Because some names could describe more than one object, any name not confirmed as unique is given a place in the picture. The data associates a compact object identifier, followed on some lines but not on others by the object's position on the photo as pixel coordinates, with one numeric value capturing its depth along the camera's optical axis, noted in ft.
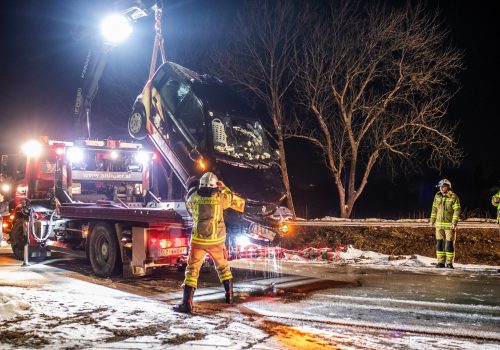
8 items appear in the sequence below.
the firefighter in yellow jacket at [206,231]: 21.58
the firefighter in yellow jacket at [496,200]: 36.50
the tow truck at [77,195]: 31.37
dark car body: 28.53
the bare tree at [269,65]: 69.36
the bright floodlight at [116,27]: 36.99
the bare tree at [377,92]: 66.03
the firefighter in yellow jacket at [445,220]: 35.68
